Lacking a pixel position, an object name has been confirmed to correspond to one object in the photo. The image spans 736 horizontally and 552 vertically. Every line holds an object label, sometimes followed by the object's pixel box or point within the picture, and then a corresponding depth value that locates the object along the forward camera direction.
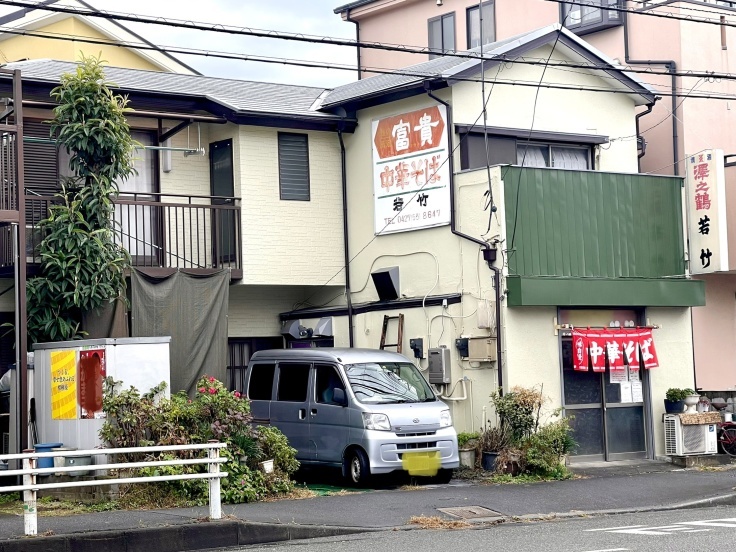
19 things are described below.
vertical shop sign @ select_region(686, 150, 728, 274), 19.70
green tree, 17.30
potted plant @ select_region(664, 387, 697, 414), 19.66
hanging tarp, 18.62
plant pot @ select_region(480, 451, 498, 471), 17.72
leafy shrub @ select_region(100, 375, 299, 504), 14.77
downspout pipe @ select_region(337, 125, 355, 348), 21.69
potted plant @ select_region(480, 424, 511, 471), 17.80
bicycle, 20.27
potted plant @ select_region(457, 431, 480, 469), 18.06
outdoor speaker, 20.41
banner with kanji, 18.98
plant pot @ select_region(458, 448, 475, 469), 18.06
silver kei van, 16.67
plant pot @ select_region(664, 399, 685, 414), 19.67
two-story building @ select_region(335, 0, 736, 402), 23.75
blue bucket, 15.01
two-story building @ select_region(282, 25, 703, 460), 18.66
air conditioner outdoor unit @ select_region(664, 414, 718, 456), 19.41
